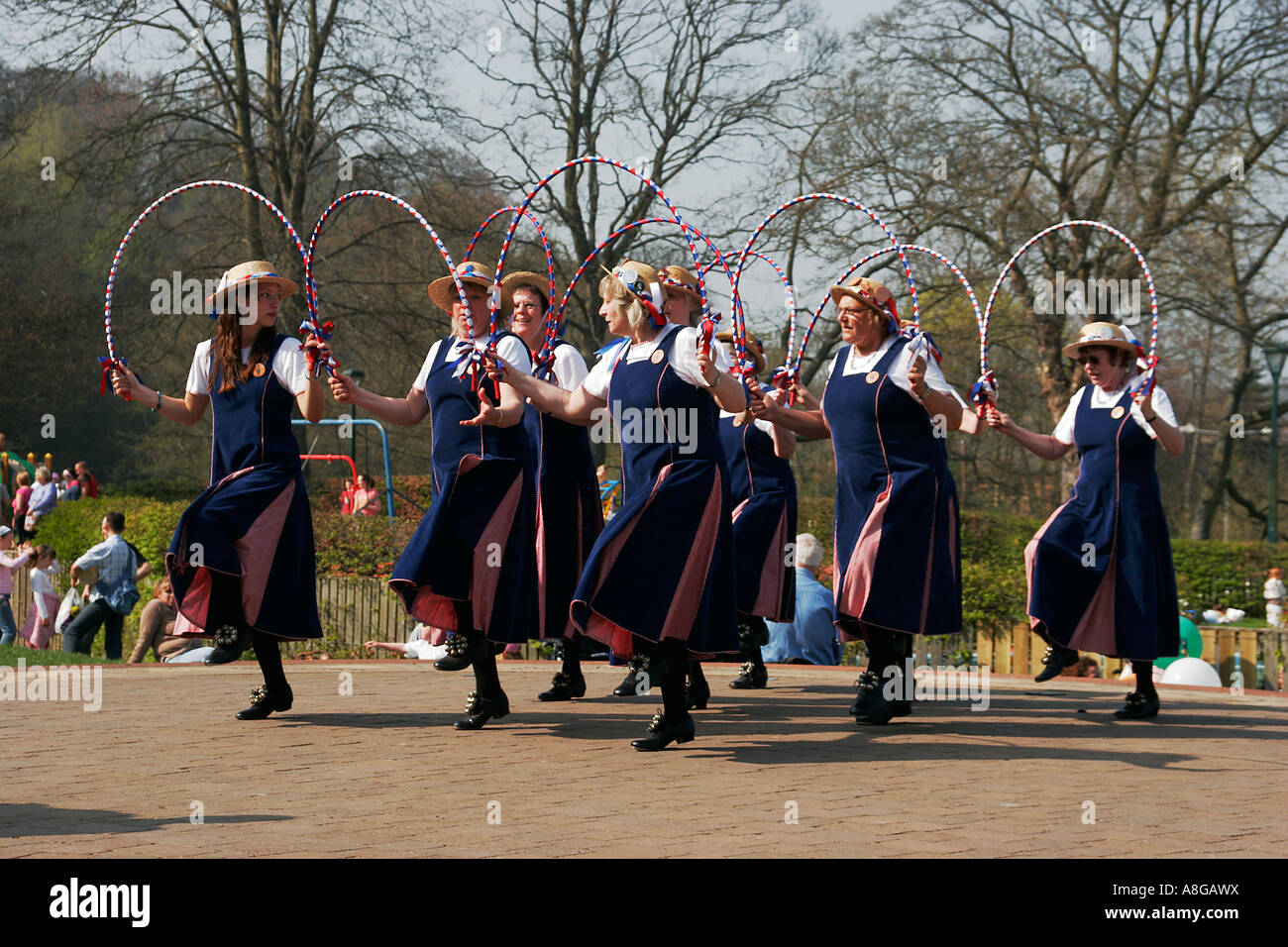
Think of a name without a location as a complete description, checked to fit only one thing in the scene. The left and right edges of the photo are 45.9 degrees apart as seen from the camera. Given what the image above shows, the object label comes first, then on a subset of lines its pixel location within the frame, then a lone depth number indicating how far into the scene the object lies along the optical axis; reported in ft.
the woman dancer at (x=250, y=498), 24.27
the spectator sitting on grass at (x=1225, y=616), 62.69
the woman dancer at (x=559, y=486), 26.48
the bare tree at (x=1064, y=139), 77.97
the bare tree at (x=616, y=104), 92.27
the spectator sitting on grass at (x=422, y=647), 42.42
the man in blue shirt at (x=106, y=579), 47.80
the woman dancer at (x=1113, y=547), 27.61
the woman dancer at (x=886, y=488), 25.36
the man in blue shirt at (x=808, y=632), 38.73
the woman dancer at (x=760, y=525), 30.50
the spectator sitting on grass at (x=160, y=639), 44.13
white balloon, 39.65
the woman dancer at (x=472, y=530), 23.94
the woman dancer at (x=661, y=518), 21.94
